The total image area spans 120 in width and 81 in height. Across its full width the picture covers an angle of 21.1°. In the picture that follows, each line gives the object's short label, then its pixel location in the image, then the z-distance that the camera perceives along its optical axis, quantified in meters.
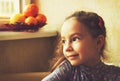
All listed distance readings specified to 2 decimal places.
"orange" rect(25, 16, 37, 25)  1.68
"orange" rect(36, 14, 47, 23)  1.72
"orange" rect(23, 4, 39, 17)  1.73
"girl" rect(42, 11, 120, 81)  1.13
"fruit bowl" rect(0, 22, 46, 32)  1.65
